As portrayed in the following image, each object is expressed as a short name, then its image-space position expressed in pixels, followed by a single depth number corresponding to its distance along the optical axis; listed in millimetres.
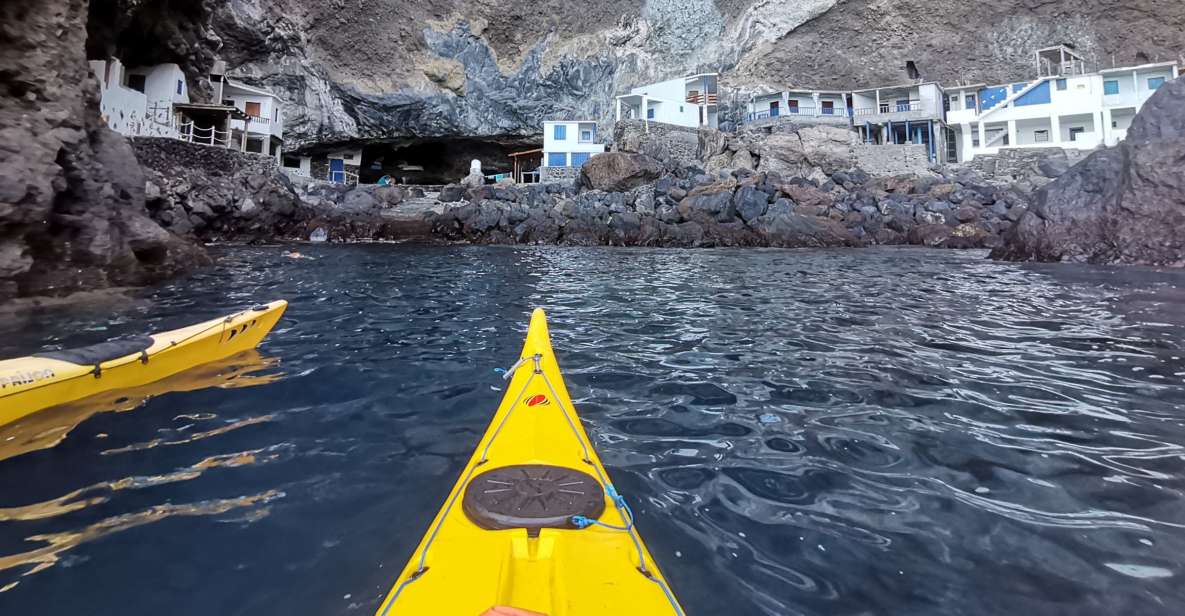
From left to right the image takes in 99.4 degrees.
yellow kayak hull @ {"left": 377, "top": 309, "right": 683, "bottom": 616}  1579
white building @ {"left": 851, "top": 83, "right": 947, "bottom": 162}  37219
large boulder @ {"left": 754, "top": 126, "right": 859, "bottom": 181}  35188
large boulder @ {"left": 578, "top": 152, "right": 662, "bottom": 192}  31703
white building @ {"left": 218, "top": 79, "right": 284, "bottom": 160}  32156
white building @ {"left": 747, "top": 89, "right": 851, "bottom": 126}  38500
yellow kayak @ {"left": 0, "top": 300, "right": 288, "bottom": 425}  3346
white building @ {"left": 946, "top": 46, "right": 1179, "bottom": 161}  31859
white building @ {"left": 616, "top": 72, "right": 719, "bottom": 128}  40031
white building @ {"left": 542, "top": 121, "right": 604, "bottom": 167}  41156
